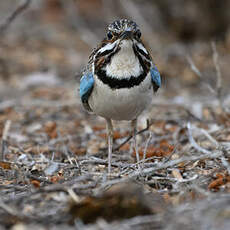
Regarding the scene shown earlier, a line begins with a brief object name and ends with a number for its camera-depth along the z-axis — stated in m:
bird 7.80
